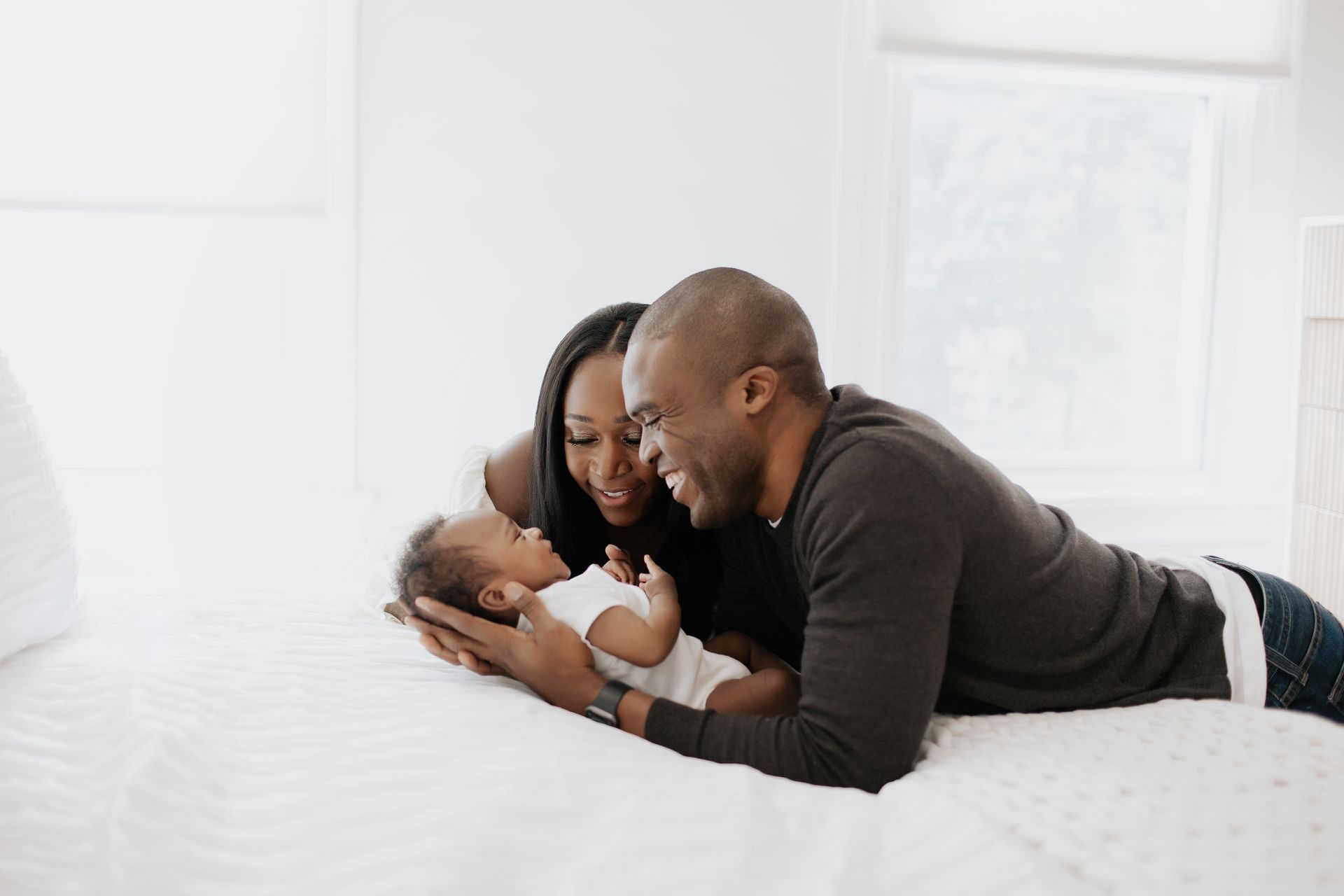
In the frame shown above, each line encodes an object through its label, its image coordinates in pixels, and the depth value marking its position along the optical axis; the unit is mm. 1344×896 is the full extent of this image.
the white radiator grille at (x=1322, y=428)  2652
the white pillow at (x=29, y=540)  1266
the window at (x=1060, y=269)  3309
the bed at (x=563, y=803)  898
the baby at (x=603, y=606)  1415
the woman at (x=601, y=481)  1773
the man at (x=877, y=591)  1146
